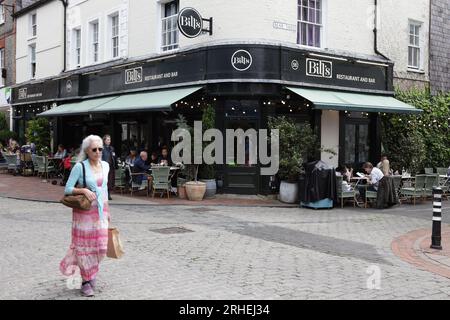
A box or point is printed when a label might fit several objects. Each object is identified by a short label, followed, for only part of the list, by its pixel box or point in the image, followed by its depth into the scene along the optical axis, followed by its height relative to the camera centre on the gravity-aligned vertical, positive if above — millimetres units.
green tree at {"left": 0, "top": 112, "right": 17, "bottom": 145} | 27266 +1357
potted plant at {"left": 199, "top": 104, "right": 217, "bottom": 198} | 14672 -252
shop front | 14484 +2008
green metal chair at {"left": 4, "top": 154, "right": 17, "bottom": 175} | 22062 -55
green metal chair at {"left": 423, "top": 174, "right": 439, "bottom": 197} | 15094 -592
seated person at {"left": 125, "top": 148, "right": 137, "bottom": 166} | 16606 +55
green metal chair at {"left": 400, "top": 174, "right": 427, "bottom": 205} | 14805 -759
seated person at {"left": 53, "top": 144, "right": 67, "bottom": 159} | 20309 +285
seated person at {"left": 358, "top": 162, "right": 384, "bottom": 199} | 14164 -454
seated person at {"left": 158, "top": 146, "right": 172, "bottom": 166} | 15695 +93
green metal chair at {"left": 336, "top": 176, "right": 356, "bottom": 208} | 13953 -810
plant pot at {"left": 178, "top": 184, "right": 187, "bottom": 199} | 14702 -886
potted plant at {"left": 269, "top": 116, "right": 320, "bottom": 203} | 13992 +332
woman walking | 5453 -700
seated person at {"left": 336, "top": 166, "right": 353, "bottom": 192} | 14016 -410
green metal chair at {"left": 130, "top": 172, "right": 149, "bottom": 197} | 15273 -668
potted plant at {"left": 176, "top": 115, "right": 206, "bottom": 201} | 14180 -602
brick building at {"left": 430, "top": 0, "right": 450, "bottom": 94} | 19766 +4538
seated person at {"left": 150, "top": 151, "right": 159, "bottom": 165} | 16462 +61
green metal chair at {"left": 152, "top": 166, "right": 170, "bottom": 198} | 14578 -515
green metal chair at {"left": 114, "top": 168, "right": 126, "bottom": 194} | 15820 -535
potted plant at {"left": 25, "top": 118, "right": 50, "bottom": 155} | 22766 +1191
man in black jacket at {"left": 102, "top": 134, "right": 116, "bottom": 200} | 13325 +68
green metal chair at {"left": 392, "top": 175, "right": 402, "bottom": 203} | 14256 -538
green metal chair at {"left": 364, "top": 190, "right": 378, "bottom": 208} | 14146 -879
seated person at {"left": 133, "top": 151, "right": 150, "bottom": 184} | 15320 -246
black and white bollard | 8430 -960
